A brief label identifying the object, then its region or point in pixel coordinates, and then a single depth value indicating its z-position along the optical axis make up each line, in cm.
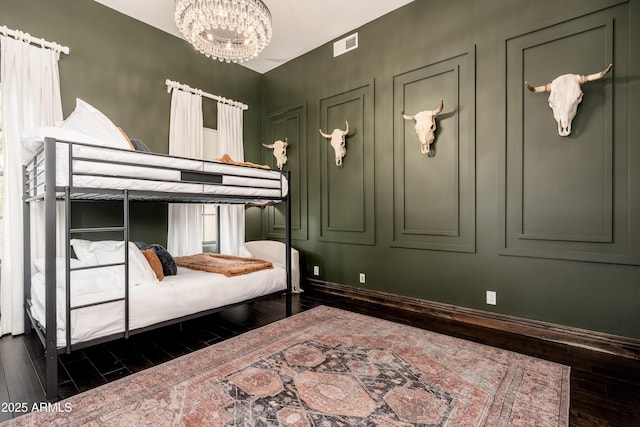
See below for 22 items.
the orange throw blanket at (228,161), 291
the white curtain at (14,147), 287
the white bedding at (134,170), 199
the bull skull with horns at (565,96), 254
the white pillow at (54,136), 203
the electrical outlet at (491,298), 306
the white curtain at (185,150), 408
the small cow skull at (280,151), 489
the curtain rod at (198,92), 410
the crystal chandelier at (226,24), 261
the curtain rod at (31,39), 291
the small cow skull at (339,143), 413
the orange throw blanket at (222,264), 296
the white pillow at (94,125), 242
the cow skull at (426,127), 335
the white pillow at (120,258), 238
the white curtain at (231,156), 463
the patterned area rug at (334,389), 164
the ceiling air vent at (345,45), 413
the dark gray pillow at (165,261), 286
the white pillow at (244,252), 418
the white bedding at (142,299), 203
